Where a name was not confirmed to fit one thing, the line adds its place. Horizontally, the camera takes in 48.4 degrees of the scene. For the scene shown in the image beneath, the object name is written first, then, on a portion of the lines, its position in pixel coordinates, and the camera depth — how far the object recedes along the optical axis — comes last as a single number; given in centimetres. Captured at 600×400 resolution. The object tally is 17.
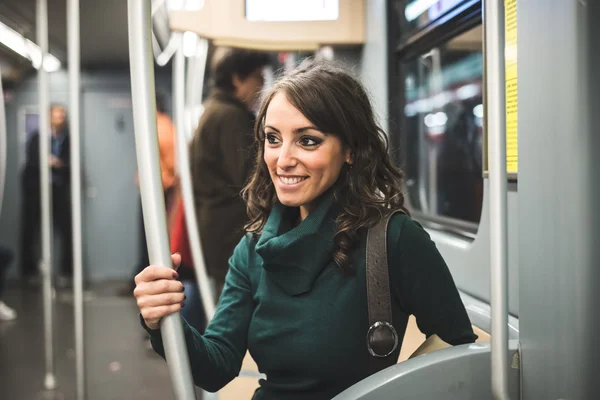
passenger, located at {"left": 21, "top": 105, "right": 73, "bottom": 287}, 643
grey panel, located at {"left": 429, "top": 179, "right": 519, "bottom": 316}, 126
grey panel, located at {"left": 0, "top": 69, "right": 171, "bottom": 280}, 695
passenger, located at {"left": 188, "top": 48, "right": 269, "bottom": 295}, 223
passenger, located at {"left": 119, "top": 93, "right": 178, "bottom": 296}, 361
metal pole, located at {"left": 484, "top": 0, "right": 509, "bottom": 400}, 86
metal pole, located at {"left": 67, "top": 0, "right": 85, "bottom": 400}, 235
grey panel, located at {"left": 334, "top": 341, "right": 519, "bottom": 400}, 104
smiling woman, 112
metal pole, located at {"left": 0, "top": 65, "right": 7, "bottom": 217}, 371
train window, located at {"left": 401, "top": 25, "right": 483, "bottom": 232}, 190
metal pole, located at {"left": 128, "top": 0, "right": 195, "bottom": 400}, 87
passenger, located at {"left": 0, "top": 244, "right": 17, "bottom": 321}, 492
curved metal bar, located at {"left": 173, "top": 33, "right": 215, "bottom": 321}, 218
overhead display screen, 186
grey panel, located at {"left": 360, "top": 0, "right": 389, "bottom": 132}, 210
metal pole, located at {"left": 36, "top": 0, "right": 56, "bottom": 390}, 305
